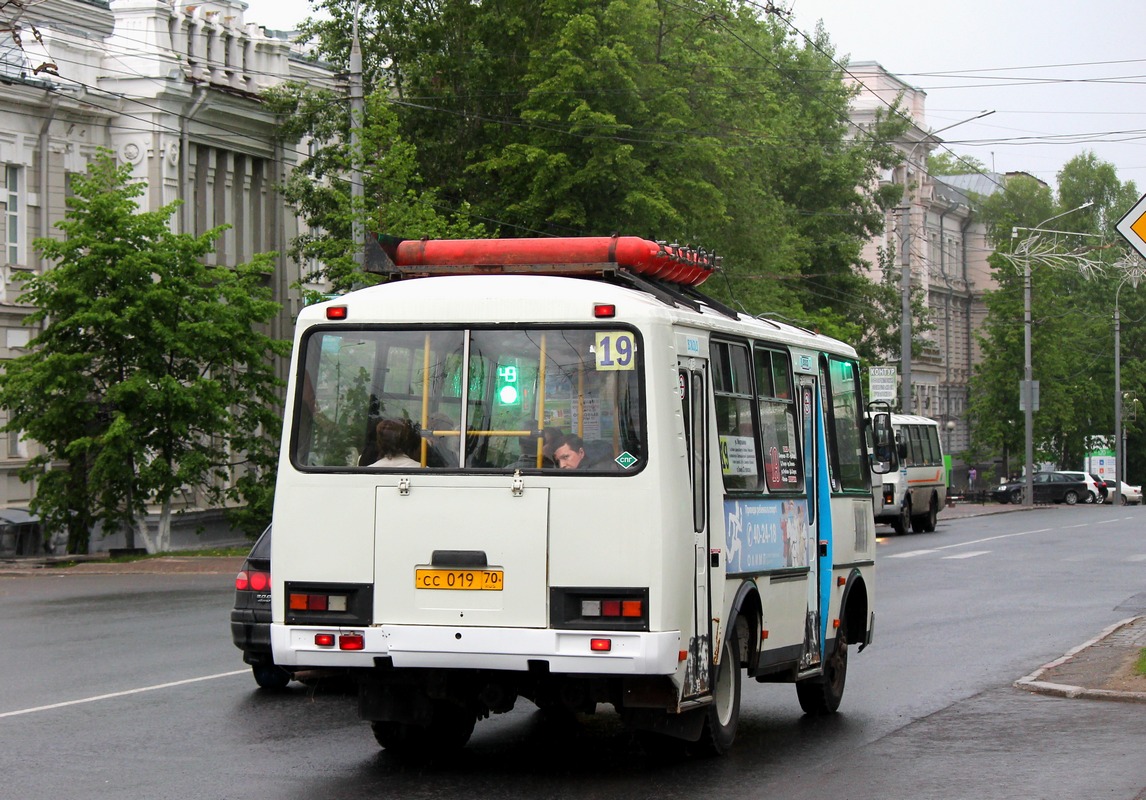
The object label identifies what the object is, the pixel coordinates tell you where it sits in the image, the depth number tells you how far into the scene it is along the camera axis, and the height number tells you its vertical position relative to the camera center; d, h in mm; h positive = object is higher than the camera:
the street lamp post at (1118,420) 79000 +2429
